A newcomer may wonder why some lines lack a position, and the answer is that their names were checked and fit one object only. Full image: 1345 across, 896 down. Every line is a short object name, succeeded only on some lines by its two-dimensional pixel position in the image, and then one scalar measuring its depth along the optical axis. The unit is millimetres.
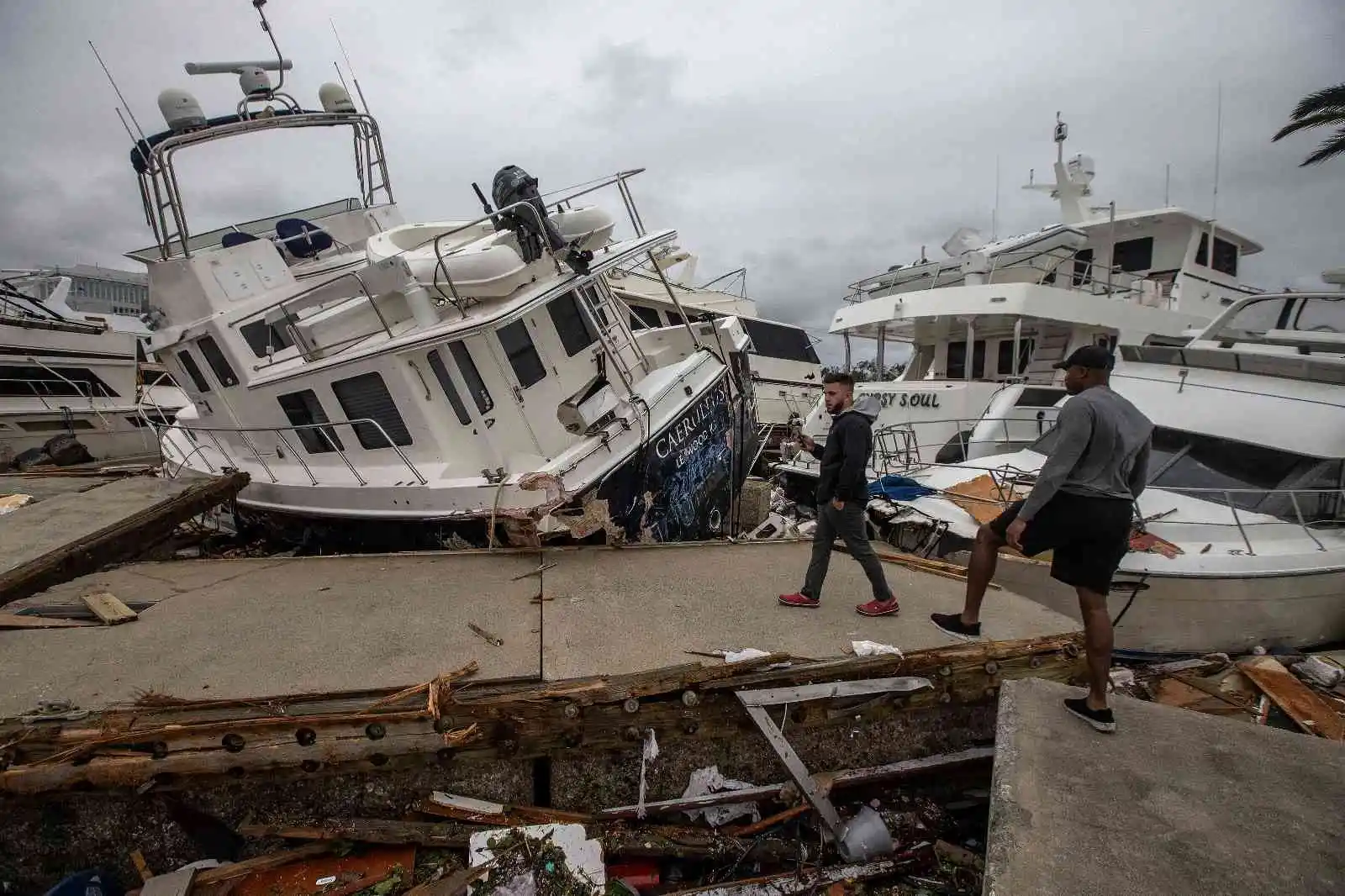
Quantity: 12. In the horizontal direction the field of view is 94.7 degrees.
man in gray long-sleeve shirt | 2785
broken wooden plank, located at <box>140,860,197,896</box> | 2566
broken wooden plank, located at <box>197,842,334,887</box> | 2622
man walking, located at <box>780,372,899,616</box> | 3441
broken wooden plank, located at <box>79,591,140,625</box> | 3648
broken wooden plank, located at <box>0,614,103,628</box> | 3533
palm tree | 12422
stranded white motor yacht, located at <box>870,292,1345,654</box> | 5055
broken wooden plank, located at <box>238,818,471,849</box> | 2748
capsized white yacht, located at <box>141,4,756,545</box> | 5113
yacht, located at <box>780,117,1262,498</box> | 9133
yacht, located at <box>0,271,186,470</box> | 11641
